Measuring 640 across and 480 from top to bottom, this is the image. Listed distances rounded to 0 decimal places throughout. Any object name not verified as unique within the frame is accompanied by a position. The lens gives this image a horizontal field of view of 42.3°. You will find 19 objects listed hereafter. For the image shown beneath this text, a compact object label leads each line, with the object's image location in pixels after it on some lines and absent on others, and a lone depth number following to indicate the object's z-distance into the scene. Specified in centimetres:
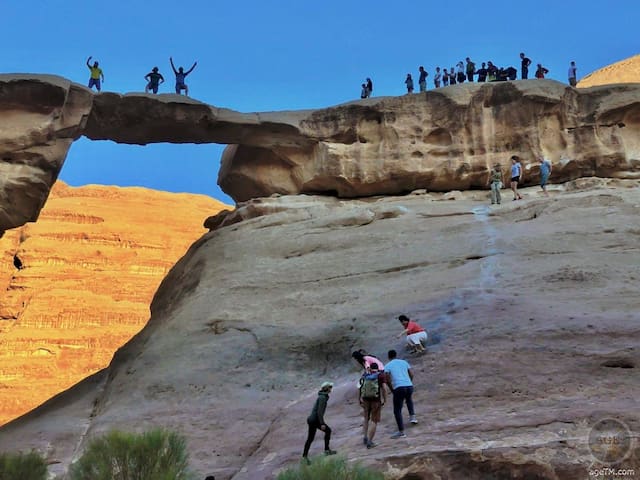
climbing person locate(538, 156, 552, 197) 2384
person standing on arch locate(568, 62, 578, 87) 2960
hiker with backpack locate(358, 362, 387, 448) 1138
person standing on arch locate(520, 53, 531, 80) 2934
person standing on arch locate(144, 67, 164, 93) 2777
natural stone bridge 2533
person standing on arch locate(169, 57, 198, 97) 2815
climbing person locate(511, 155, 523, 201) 2301
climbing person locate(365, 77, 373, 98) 3052
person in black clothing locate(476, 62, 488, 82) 2914
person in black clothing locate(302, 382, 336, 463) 1147
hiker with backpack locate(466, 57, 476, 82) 2984
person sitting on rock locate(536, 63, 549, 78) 2888
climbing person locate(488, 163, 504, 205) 2311
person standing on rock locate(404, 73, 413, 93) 2952
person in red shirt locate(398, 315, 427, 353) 1420
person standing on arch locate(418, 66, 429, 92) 2893
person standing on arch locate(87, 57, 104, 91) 2619
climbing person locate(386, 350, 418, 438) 1146
